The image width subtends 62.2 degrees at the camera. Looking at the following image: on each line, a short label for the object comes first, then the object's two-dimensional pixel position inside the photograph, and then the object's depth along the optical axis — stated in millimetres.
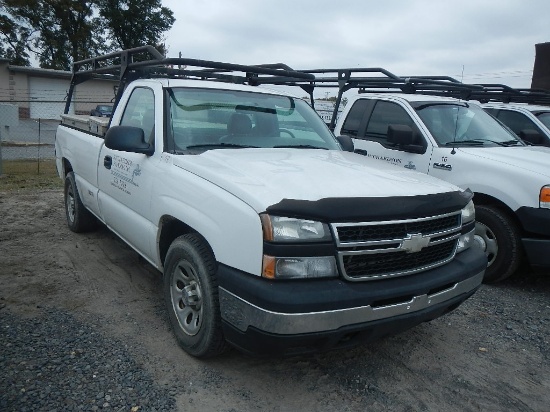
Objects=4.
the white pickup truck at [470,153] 4422
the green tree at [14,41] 38469
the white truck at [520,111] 7070
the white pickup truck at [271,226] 2412
